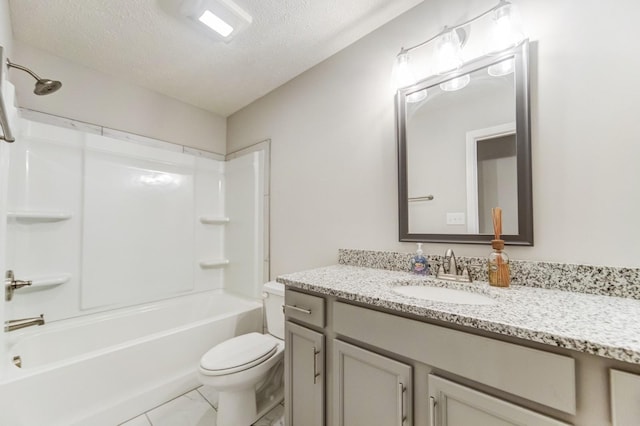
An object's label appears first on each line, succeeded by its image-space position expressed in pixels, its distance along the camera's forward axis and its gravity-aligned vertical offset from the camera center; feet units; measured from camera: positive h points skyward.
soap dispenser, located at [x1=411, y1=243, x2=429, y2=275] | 4.32 -0.77
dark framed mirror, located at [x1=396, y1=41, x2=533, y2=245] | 3.65 +1.01
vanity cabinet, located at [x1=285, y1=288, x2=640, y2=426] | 1.99 -1.52
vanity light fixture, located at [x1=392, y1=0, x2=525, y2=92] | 3.66 +2.62
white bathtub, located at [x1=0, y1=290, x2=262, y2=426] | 4.34 -2.90
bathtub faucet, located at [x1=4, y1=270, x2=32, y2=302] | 4.75 -1.20
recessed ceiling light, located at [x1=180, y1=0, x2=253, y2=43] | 4.53 +3.64
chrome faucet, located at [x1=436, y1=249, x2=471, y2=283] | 3.91 -0.83
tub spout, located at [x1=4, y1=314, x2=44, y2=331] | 4.74 -1.91
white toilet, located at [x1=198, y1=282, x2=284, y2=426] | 4.64 -2.82
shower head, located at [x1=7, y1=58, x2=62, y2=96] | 4.47 +2.30
